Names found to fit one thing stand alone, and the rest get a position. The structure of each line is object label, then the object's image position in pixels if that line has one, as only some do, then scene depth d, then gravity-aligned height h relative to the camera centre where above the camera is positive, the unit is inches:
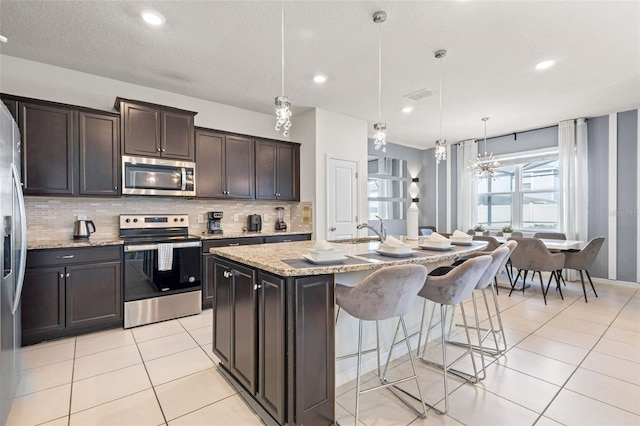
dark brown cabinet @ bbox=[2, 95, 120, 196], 115.2 +26.6
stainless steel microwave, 135.1 +16.9
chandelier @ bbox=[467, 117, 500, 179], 219.6 +31.9
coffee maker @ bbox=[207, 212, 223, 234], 167.8 -6.2
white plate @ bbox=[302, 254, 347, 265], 69.1 -11.5
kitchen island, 63.2 -27.0
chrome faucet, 107.1 -8.0
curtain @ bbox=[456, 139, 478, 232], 268.8 +18.9
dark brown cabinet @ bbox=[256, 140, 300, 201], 182.5 +25.9
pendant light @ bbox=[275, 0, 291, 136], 79.3 +27.3
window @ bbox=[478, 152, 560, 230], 232.4 +13.2
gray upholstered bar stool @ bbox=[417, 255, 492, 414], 76.9 -19.5
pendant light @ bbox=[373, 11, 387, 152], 96.9 +63.0
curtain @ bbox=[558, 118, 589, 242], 206.1 +22.8
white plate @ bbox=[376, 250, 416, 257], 81.9 -11.8
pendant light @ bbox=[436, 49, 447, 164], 131.8 +27.1
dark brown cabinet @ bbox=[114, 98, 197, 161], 134.1 +38.7
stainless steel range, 128.6 -26.2
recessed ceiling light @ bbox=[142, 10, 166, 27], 95.7 +63.5
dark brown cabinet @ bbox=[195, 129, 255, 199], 161.0 +26.2
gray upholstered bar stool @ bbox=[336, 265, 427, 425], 63.6 -18.3
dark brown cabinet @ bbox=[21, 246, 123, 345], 109.1 -30.8
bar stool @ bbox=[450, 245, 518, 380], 90.8 -17.8
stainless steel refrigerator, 65.2 -10.7
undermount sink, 124.7 -12.8
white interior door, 191.0 +8.3
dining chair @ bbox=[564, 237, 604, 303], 164.2 -25.6
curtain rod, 227.9 +63.3
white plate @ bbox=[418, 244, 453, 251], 96.4 -12.0
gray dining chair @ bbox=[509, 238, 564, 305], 166.1 -26.9
